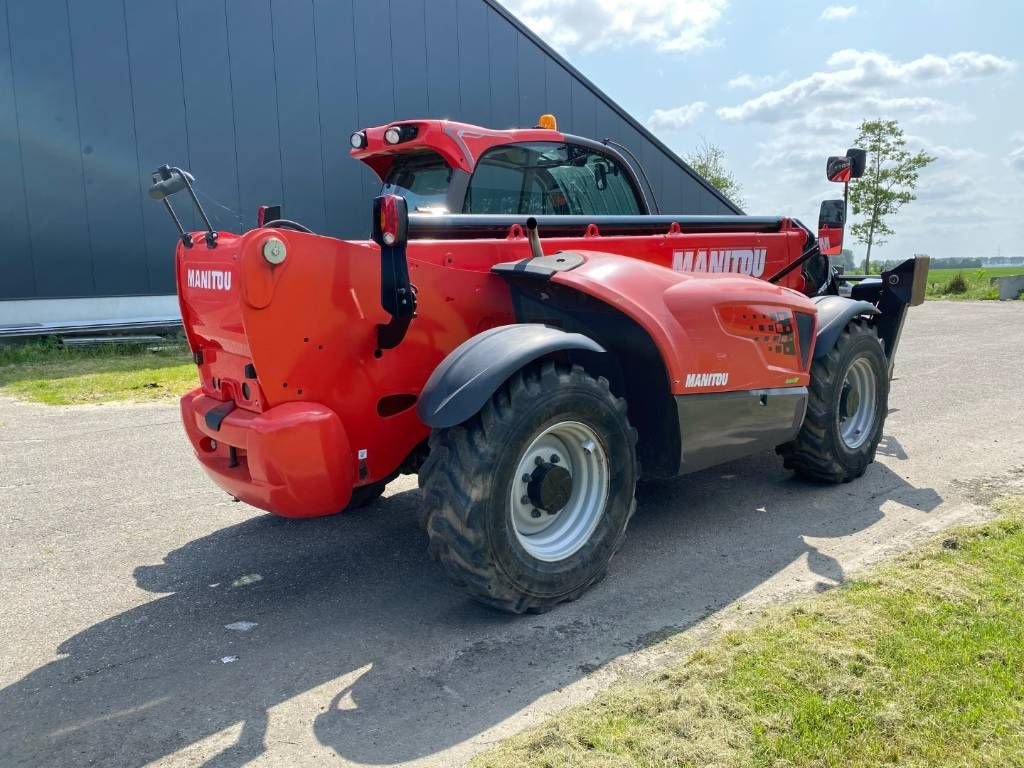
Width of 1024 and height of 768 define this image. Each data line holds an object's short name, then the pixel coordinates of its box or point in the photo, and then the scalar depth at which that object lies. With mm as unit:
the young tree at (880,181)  25797
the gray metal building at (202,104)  13039
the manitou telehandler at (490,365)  3326
